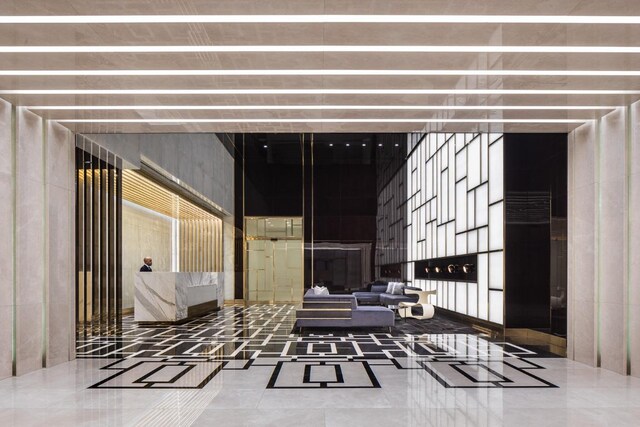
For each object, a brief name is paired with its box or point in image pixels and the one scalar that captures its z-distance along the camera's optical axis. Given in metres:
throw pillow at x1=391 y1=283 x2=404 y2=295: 13.24
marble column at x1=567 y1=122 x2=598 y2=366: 6.30
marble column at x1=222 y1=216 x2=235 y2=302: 15.96
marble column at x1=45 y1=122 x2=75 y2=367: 6.26
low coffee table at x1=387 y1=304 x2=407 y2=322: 12.28
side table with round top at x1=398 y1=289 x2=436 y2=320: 11.26
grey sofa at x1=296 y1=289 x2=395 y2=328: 9.14
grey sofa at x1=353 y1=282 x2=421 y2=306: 12.52
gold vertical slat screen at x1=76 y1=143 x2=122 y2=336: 8.70
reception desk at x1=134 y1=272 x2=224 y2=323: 10.66
